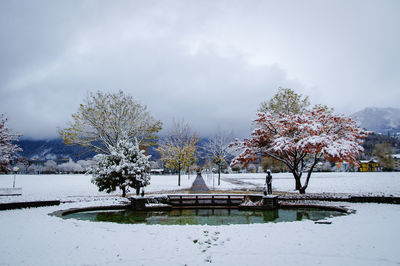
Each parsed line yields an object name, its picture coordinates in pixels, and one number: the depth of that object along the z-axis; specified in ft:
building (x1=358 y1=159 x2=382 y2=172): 367.13
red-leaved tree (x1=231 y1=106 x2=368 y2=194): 66.39
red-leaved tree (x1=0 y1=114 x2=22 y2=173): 97.21
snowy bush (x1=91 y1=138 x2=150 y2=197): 67.67
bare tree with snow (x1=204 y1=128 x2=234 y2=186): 130.31
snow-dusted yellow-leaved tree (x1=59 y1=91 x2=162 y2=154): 87.25
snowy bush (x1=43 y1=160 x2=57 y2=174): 491.31
